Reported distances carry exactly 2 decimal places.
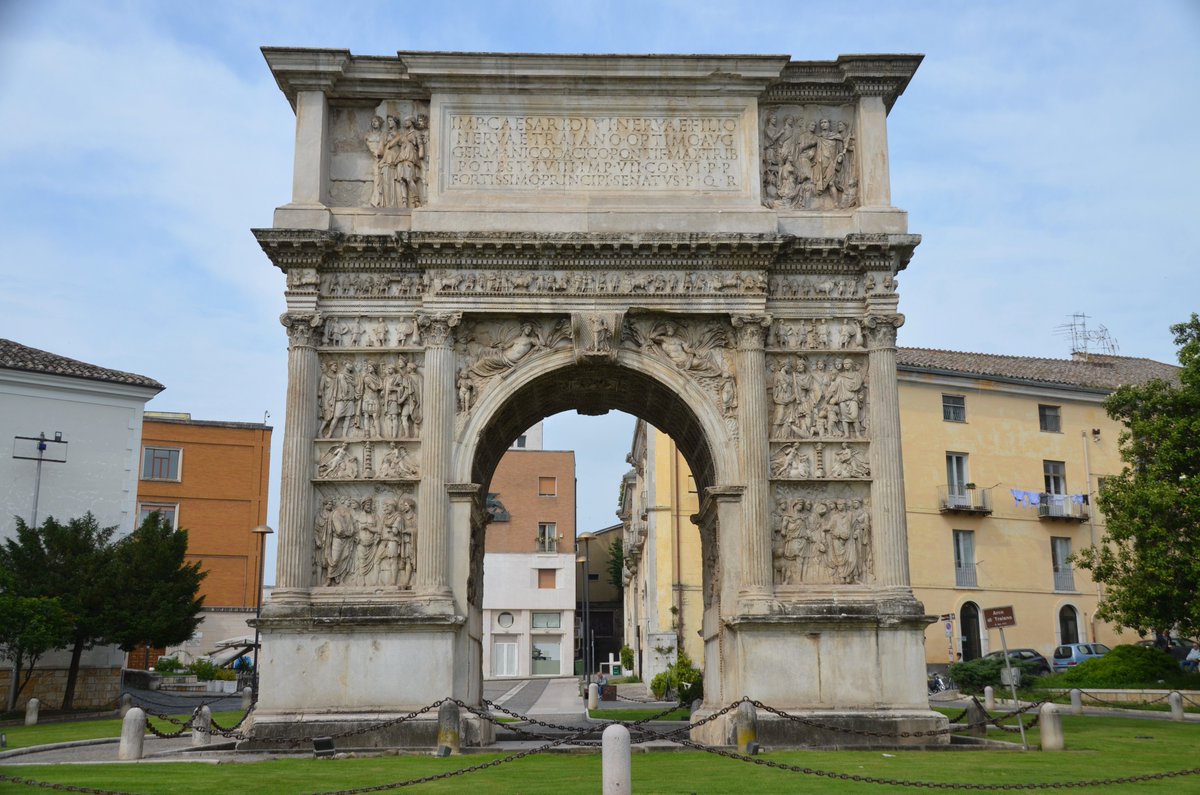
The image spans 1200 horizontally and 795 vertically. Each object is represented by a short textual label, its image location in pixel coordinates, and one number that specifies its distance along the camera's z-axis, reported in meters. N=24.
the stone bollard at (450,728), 20.11
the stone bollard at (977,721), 22.47
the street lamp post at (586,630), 53.45
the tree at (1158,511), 30.55
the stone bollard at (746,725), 20.22
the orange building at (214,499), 55.06
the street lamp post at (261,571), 39.14
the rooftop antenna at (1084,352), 55.17
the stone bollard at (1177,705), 27.19
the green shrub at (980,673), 36.47
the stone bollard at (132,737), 19.25
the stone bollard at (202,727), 21.17
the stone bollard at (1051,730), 19.67
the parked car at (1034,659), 40.15
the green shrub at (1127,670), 34.28
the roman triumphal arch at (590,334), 21.55
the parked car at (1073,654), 41.34
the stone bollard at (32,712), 29.34
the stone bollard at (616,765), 12.36
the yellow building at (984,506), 44.25
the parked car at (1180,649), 42.23
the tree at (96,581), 33.72
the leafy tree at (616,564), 87.94
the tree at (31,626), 30.64
